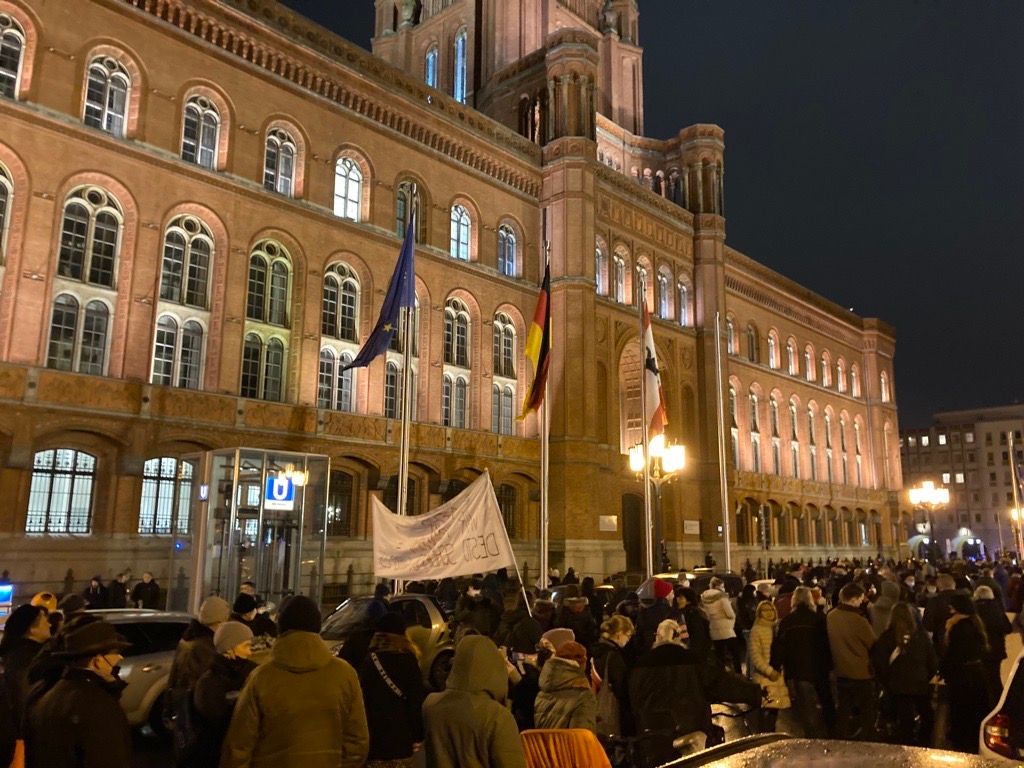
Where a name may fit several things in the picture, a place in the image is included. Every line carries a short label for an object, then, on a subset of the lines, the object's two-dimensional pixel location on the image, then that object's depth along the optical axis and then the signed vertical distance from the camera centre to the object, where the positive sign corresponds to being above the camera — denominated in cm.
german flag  1988 +463
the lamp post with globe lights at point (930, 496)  3672 +207
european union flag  1886 +543
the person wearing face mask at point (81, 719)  370 -86
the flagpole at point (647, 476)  2169 +169
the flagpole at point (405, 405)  1777 +289
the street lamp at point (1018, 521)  4241 +120
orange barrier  455 -117
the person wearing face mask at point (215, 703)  500 -104
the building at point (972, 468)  9919 +943
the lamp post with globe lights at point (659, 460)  2297 +231
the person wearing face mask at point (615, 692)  673 -126
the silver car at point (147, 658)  915 -144
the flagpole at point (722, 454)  2666 +275
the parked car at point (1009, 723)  487 -107
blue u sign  1922 +92
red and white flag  2306 +406
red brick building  2038 +833
